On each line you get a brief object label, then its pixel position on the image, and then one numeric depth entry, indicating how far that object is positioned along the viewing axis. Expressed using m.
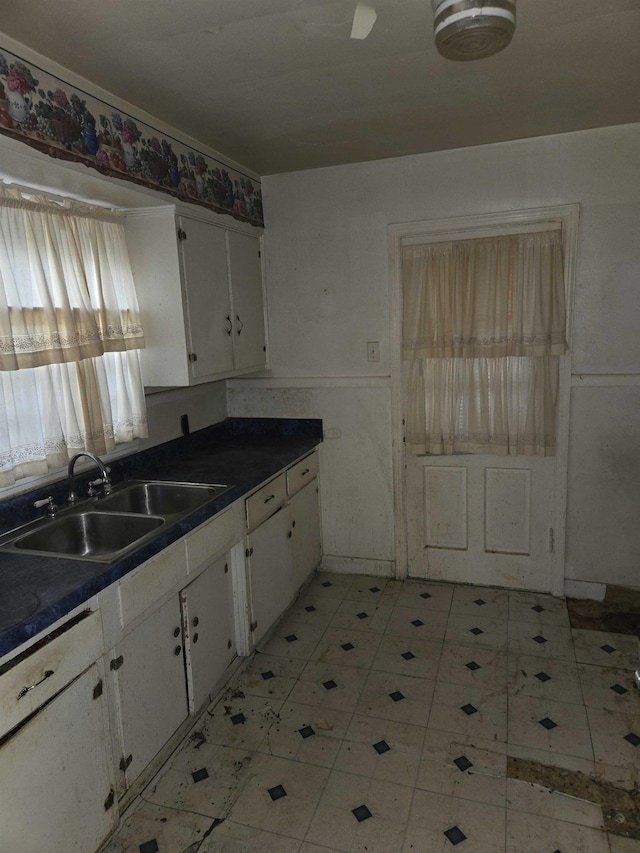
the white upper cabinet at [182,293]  2.63
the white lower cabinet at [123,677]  1.51
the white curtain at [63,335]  2.05
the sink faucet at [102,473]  2.28
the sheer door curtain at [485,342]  3.13
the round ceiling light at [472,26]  1.43
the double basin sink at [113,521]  2.14
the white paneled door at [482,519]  3.36
